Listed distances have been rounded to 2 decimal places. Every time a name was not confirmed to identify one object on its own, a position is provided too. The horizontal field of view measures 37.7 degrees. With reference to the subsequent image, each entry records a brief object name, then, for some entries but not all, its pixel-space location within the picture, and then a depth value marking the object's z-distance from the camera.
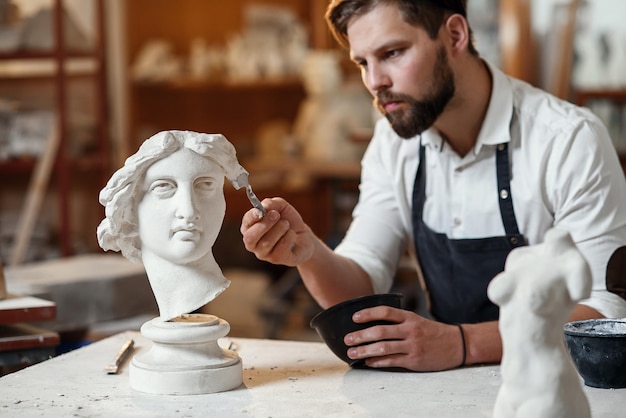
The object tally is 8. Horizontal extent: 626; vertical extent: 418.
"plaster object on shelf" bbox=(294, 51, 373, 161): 5.14
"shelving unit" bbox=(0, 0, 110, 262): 4.56
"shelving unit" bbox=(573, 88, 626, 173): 4.35
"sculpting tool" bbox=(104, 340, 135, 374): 1.86
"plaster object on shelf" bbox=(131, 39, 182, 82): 5.41
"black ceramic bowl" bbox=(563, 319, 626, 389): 1.65
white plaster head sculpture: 1.68
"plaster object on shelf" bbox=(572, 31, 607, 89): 4.43
